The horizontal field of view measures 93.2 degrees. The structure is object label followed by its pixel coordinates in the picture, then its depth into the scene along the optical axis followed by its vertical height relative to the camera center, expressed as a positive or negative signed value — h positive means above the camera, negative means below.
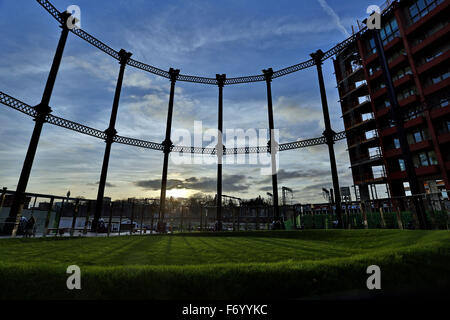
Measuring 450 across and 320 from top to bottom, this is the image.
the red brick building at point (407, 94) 21.73 +14.70
